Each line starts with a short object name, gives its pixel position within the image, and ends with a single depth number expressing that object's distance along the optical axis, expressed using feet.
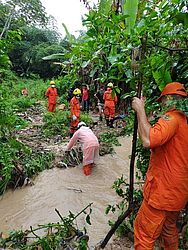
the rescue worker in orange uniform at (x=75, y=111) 18.61
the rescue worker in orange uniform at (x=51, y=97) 24.24
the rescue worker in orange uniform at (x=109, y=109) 21.98
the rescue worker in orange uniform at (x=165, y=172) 4.89
